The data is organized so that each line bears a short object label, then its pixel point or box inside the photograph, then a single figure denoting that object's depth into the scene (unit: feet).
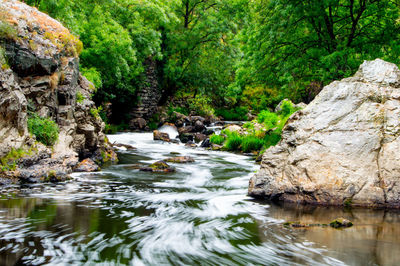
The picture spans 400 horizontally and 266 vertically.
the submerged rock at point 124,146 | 50.88
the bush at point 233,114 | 99.77
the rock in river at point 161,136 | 62.15
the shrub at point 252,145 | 50.55
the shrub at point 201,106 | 90.09
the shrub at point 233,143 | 52.90
